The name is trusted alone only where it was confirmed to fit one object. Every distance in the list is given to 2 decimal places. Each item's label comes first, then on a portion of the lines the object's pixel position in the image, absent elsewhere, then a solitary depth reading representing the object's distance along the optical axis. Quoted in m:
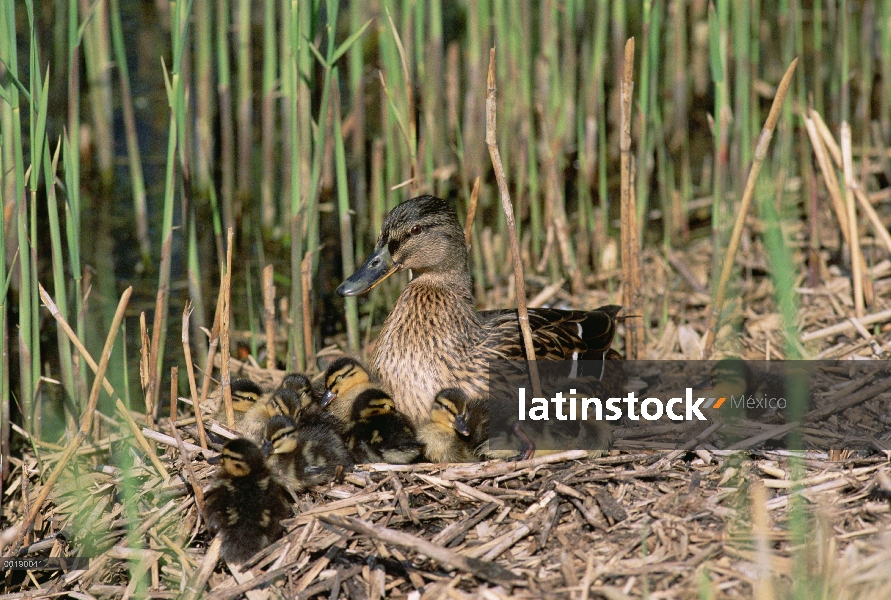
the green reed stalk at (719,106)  8.16
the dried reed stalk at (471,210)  7.95
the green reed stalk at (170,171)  7.09
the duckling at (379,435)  6.85
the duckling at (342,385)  7.25
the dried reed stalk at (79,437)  6.39
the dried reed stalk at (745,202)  7.11
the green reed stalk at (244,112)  10.58
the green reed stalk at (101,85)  11.22
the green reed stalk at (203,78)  10.42
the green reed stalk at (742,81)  8.66
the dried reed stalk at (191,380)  6.67
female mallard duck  7.46
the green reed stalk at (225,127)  9.19
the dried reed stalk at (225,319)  6.89
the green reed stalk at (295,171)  7.36
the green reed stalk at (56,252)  6.78
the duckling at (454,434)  6.89
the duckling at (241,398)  7.41
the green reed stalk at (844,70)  9.20
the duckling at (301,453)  6.44
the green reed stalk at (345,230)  8.04
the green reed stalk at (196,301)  8.18
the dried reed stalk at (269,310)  8.28
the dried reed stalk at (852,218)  8.94
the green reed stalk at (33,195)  6.45
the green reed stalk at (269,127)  9.75
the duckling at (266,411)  6.97
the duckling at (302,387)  7.18
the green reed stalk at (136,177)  10.32
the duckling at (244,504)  5.97
